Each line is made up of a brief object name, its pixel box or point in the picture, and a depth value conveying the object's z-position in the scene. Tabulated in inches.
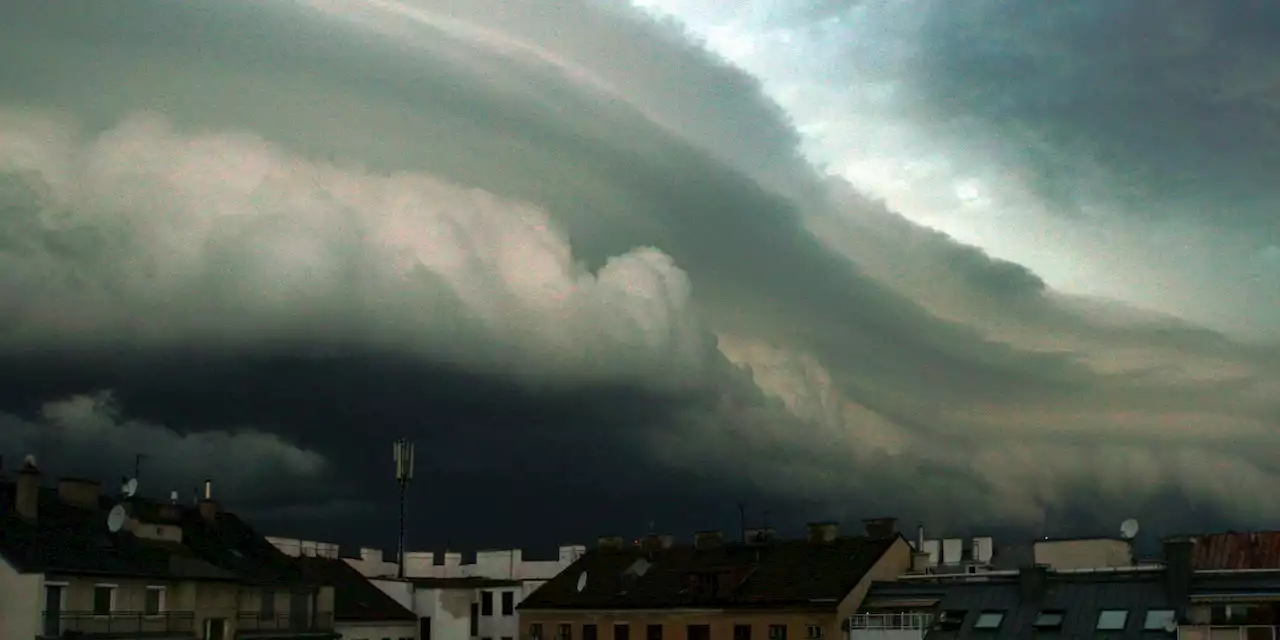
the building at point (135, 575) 2549.2
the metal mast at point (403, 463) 4205.2
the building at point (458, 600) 3944.4
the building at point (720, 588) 3240.7
